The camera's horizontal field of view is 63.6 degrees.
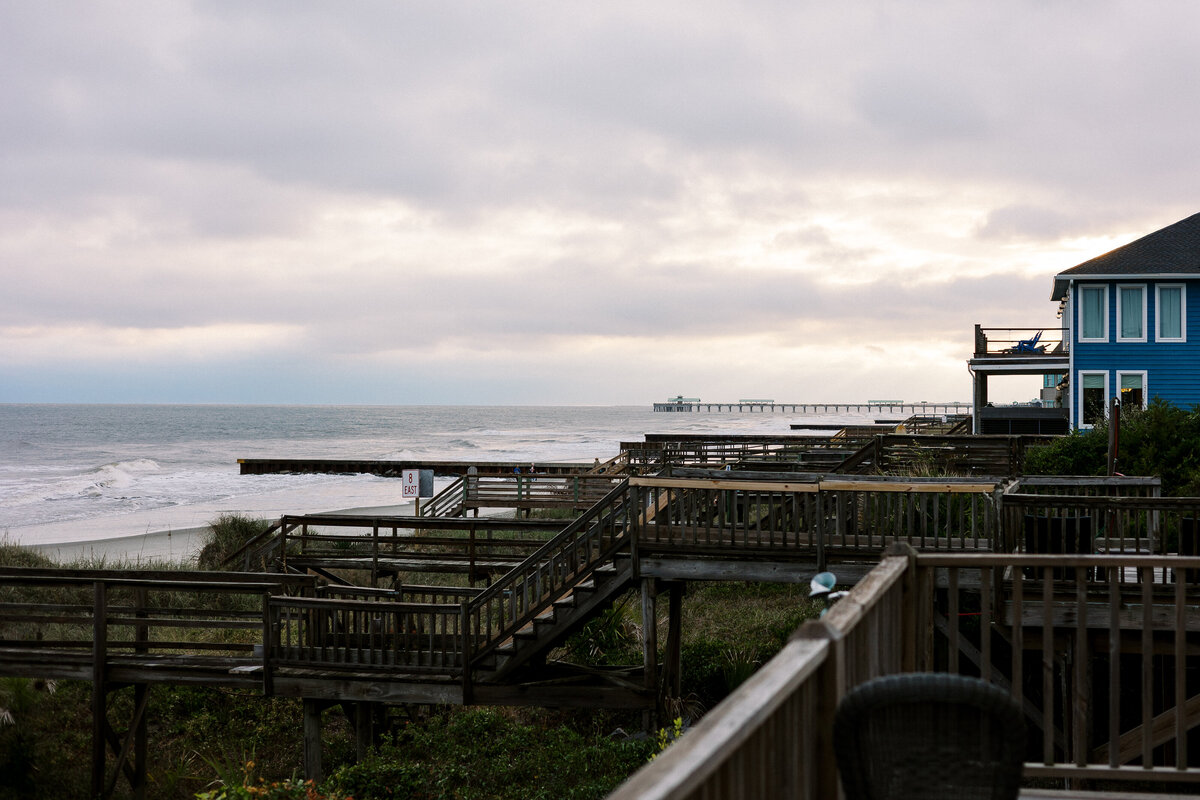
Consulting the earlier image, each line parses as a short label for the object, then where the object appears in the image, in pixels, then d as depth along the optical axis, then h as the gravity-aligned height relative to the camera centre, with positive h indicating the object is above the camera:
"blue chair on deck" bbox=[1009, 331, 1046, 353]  36.31 +2.13
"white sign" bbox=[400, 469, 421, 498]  28.92 -2.31
